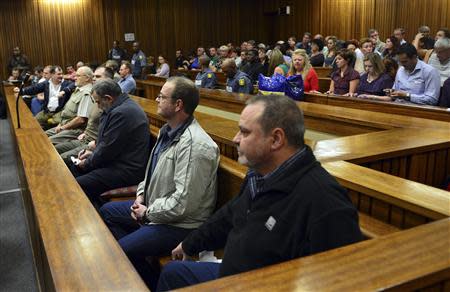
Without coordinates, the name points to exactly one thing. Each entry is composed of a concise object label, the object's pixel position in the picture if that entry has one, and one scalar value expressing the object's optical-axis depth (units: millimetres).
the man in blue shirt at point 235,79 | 5949
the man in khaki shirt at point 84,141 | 4289
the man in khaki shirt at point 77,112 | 4887
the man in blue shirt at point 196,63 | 12633
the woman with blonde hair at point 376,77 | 5066
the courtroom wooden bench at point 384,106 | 3620
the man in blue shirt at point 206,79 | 7211
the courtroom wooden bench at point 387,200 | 1653
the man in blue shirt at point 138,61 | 13489
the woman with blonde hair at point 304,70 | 5465
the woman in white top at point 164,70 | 12523
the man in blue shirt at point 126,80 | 7046
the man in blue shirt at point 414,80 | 4395
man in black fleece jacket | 1411
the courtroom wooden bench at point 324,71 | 8320
